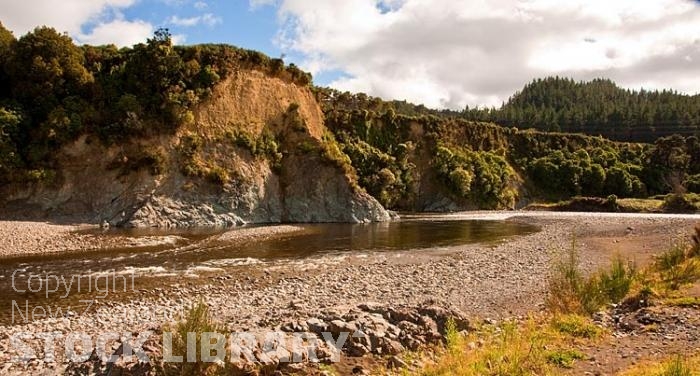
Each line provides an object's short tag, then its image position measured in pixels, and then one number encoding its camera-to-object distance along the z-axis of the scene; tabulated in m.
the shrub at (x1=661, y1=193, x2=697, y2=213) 68.25
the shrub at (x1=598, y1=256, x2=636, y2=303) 14.75
